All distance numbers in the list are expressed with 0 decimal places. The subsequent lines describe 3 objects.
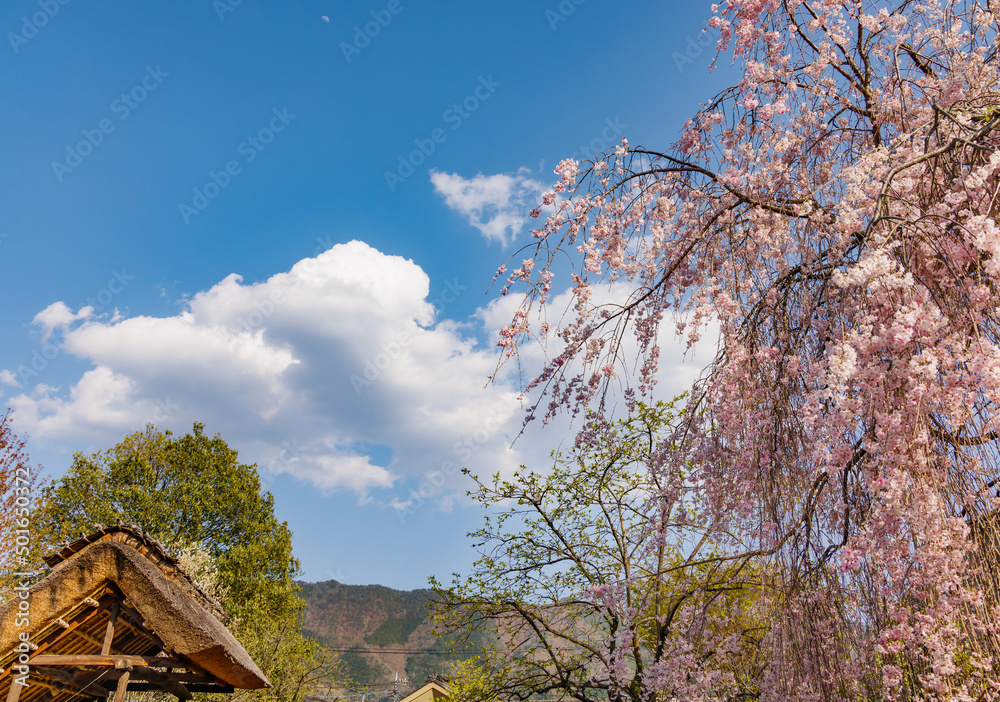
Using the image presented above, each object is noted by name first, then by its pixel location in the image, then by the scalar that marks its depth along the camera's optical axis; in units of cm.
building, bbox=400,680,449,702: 1862
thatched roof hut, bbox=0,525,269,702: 399
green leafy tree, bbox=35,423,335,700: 1418
